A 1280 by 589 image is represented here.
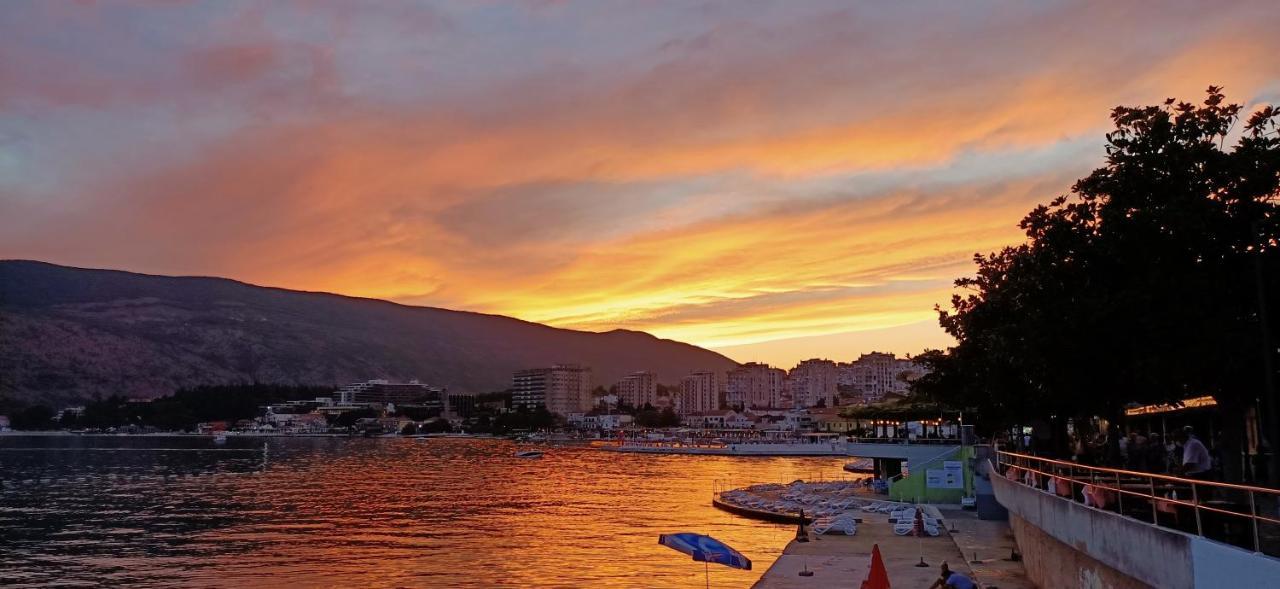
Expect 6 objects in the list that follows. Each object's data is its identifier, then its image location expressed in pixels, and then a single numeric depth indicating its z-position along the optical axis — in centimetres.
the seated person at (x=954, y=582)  1936
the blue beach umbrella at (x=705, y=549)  1991
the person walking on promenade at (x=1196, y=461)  1503
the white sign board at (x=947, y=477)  4716
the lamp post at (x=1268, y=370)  1324
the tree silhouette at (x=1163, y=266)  1641
